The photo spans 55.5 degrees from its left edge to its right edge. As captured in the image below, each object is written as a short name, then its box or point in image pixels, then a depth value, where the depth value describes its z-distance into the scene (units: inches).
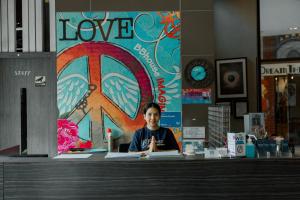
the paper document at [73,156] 90.2
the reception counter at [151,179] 83.2
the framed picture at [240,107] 167.4
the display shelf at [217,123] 124.2
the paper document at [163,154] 89.6
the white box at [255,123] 94.6
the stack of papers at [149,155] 88.9
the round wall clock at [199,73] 154.0
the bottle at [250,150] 84.6
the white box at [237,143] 83.7
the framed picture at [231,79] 168.9
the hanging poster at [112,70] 153.2
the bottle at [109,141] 151.8
